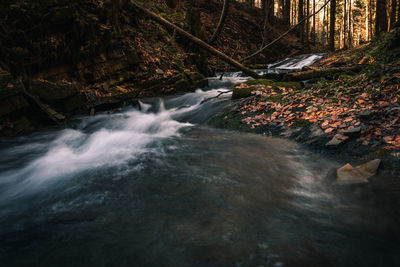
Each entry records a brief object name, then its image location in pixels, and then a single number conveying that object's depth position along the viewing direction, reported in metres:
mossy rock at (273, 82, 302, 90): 7.08
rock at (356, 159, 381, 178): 2.76
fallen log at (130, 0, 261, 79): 7.98
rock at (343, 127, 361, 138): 3.46
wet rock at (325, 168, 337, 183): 2.92
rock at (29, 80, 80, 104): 6.00
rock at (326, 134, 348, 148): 3.53
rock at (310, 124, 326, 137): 3.99
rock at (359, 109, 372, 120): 3.61
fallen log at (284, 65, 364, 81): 7.54
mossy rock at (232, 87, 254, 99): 6.84
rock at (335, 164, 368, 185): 2.70
